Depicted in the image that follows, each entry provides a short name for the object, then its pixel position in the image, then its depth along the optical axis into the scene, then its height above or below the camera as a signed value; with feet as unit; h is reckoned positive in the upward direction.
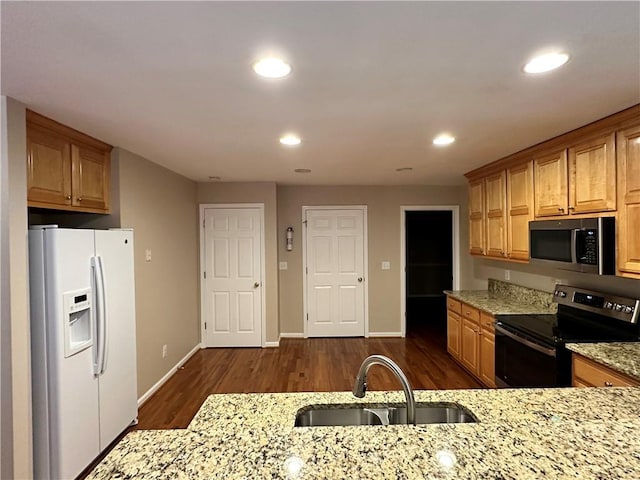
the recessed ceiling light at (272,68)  5.06 +2.49
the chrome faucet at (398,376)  4.09 -1.81
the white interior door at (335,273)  18.11 -1.88
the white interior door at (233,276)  16.83 -1.81
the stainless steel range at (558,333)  8.05 -2.45
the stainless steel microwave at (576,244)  7.88 -0.30
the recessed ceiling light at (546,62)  4.97 +2.47
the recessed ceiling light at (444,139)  9.10 +2.50
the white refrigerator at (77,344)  6.98 -2.27
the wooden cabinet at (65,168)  7.34 +1.71
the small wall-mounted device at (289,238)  17.79 -0.07
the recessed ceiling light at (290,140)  8.97 +2.53
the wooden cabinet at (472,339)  11.22 -3.75
